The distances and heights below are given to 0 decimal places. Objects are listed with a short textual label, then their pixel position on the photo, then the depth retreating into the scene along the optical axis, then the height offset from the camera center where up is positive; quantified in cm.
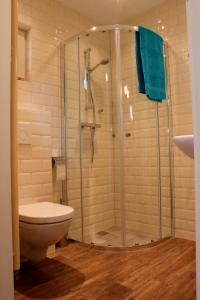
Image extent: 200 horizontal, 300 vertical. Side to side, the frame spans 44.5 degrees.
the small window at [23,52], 222 +95
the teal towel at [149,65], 221 +82
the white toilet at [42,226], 154 -45
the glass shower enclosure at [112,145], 240 +10
